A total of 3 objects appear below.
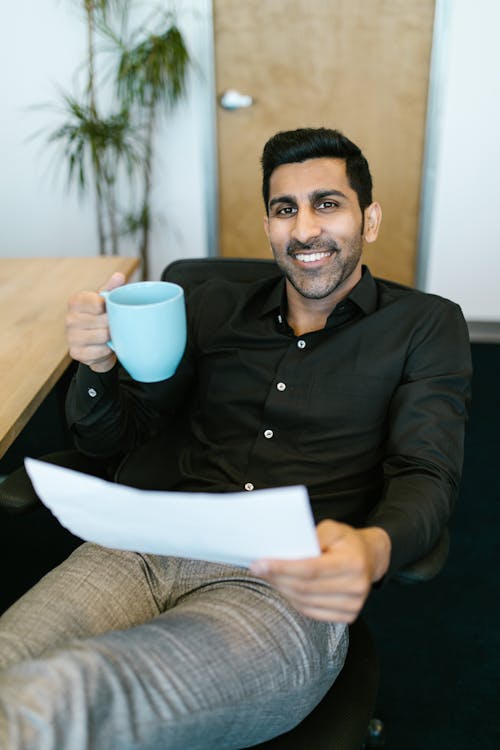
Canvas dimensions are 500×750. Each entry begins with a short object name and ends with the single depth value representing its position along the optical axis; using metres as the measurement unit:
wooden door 2.78
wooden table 1.14
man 0.80
